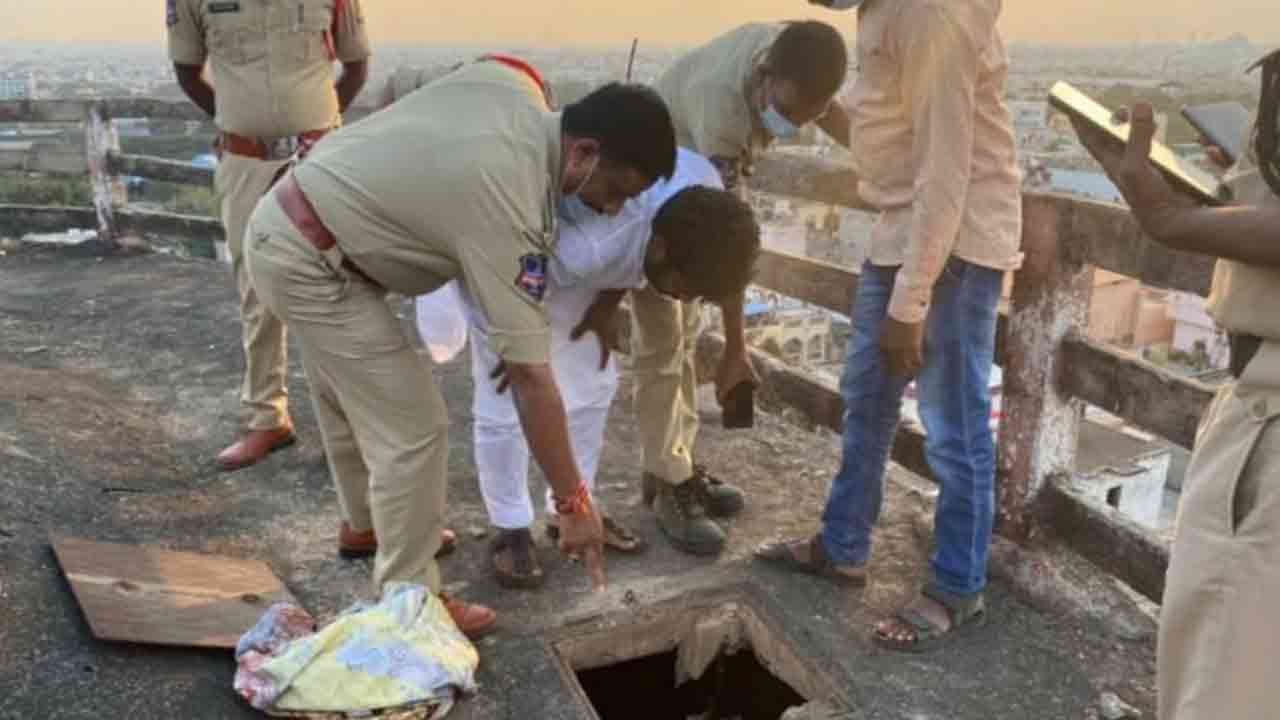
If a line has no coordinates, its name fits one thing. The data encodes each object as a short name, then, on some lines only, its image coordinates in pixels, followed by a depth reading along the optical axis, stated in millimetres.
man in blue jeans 2525
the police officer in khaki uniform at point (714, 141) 3160
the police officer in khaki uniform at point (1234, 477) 1613
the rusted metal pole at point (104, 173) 7195
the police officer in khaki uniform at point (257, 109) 4035
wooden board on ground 2787
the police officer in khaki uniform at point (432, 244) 2318
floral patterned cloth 2527
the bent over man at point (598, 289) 2701
